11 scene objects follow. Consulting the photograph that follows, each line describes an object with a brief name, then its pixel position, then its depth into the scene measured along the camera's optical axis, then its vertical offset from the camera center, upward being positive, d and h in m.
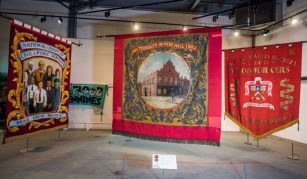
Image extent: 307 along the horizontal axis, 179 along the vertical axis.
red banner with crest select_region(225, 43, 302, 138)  4.43 +0.06
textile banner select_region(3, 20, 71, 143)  3.74 +0.09
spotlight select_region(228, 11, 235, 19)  7.30 +2.65
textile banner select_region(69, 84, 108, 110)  7.17 -0.25
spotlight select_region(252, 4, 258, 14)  6.05 +2.36
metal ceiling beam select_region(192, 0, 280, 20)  6.63 +2.89
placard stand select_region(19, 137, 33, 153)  4.63 -1.45
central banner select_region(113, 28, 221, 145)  4.43 +0.06
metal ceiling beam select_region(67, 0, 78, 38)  7.39 +2.18
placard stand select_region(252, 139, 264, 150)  5.33 -1.50
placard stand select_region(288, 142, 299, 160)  4.49 -1.47
